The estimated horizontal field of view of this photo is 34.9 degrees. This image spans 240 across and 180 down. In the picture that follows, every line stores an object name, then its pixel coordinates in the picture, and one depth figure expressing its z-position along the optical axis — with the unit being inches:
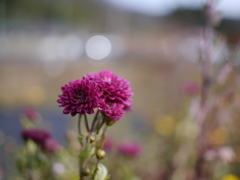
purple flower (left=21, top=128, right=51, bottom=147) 46.4
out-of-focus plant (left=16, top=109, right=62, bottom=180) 46.8
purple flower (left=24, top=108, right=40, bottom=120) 55.9
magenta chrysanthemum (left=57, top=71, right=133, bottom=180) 29.7
